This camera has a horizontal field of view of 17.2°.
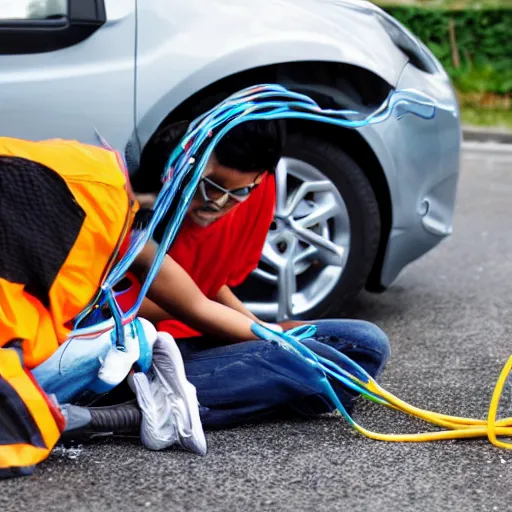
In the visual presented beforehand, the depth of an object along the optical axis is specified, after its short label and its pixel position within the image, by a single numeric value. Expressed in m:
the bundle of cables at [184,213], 4.09
